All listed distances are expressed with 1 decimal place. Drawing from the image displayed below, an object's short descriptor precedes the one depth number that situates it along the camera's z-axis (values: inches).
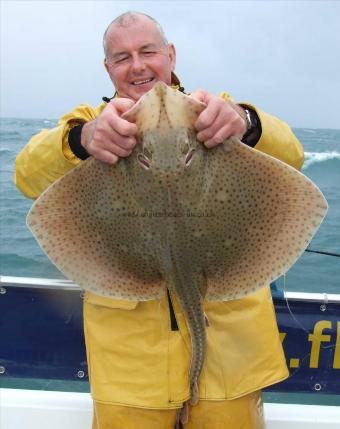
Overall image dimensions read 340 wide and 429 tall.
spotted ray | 69.2
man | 86.0
